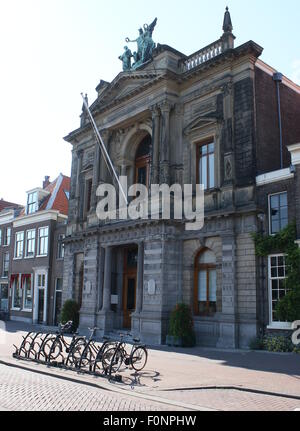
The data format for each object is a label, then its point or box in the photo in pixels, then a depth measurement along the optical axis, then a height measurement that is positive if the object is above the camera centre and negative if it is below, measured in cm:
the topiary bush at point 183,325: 1997 -137
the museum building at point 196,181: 2011 +518
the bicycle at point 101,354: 1243 -168
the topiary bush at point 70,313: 2773 -128
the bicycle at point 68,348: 1367 -168
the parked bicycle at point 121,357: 1245 -176
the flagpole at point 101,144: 2640 +878
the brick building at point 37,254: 3475 +295
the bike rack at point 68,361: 1210 -209
